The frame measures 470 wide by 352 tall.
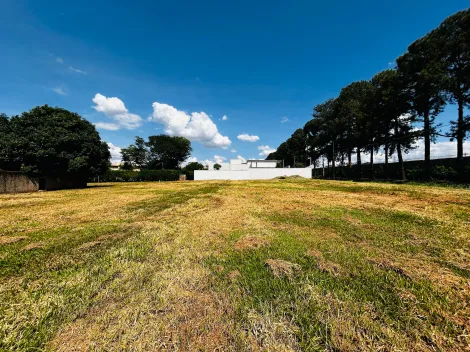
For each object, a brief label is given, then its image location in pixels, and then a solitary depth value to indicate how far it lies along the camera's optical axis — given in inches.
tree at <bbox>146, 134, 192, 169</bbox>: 2123.5
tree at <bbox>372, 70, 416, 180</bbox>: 703.7
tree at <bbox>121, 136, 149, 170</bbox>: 2182.6
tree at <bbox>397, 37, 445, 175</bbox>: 564.4
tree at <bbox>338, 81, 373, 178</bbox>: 928.5
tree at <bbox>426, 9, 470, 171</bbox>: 527.2
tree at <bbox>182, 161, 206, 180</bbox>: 1901.6
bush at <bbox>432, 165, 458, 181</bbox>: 577.6
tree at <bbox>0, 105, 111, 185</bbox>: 506.0
